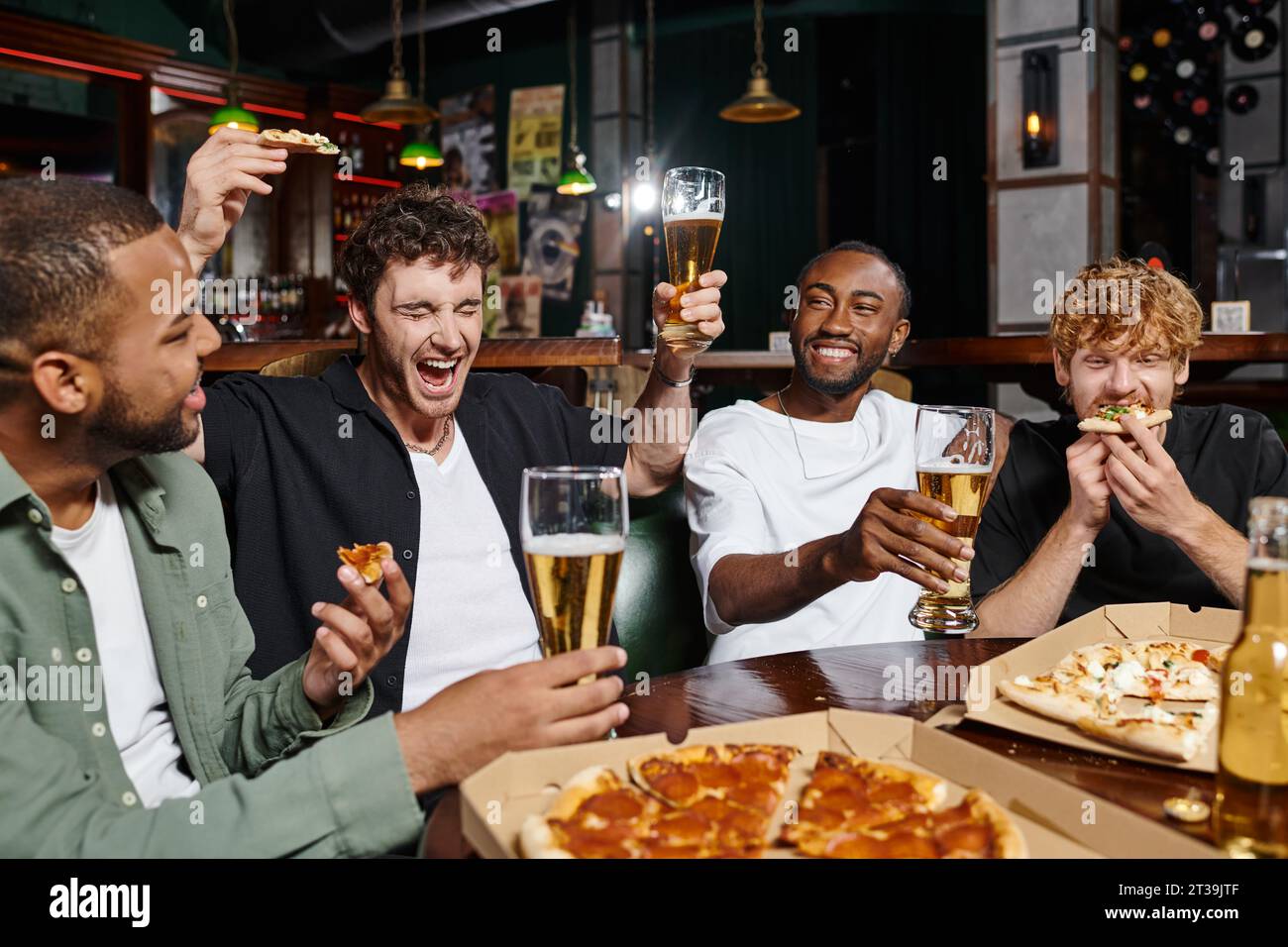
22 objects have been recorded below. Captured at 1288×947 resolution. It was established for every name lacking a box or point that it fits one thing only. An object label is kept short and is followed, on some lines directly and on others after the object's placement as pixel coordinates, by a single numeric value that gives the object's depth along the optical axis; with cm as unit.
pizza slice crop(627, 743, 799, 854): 91
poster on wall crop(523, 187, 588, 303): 992
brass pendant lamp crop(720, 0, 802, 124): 630
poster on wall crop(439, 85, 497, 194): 1039
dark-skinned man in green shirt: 101
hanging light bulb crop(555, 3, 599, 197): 845
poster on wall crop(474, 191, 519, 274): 1018
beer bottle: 85
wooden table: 106
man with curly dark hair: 183
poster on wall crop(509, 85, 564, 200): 1002
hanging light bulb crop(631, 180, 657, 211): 969
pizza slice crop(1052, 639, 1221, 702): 129
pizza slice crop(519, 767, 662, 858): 85
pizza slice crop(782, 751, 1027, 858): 87
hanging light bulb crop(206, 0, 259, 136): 594
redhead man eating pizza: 182
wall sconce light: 670
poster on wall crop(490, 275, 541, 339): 966
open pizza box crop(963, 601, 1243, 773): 115
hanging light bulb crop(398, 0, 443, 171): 805
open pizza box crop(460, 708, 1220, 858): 85
